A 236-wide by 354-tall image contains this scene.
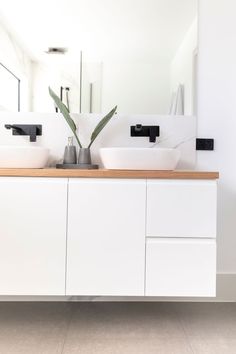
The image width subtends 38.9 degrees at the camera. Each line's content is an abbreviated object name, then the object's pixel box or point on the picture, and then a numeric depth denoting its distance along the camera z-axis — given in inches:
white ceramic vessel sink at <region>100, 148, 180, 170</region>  60.6
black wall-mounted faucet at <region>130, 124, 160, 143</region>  73.9
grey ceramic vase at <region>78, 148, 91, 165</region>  70.3
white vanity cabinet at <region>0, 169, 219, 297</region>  56.0
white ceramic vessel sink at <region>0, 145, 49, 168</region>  61.6
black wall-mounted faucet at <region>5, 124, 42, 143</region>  72.7
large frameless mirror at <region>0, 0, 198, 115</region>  76.3
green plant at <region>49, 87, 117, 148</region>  69.6
